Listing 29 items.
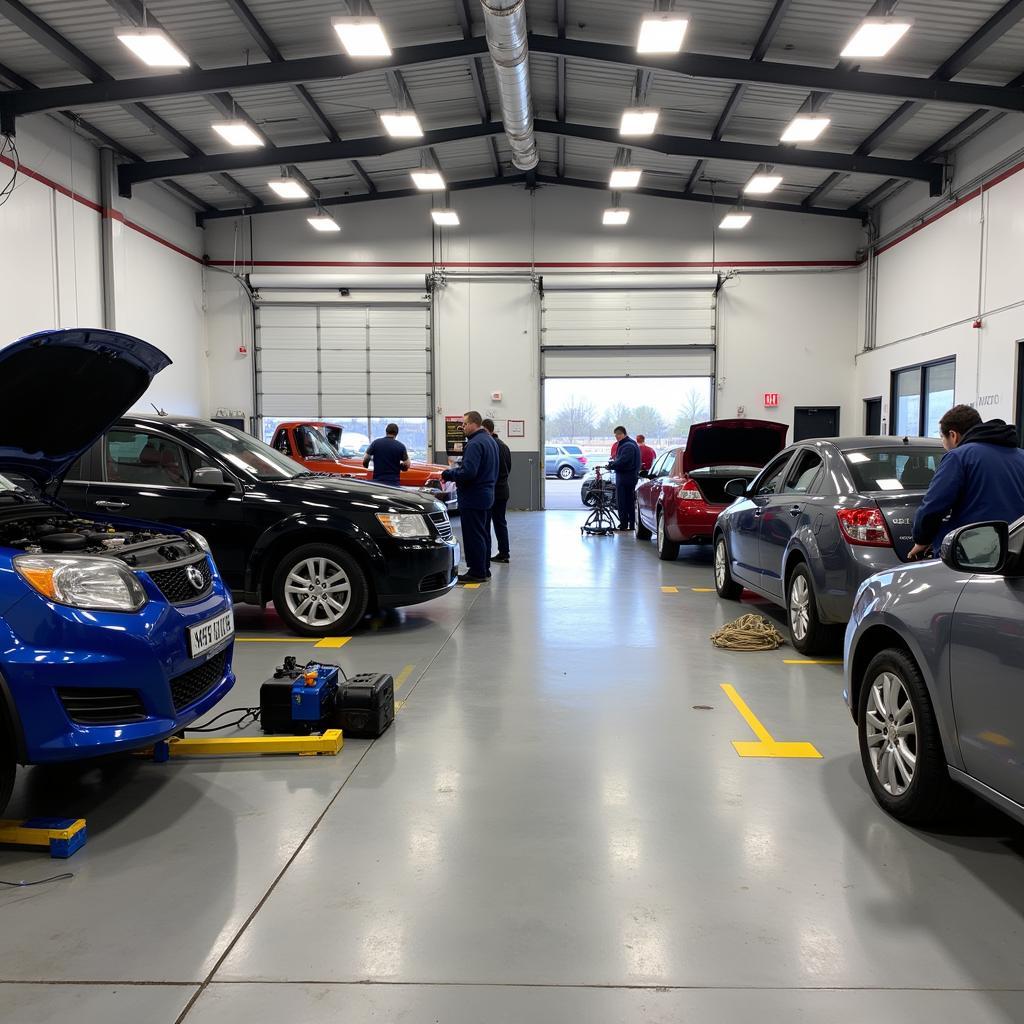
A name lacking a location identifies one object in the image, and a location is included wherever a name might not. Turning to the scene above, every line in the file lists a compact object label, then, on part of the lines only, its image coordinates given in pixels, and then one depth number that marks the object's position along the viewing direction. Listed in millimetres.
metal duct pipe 9305
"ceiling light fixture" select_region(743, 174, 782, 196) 15242
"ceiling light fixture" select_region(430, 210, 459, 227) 17250
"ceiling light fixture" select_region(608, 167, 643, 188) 15195
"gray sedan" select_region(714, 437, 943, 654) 4863
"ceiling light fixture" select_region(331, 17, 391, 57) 9328
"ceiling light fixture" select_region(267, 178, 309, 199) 15281
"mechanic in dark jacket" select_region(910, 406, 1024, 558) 4168
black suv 5926
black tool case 3879
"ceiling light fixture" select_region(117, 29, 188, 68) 9383
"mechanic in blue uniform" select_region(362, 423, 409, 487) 11273
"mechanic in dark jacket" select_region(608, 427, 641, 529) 13164
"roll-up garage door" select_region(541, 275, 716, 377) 18766
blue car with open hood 2635
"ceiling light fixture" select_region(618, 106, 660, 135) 11820
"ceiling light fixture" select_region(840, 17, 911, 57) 9195
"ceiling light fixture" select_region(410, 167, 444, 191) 14891
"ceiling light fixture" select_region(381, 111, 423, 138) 12094
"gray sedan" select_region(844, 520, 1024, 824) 2355
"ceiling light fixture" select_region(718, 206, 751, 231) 16578
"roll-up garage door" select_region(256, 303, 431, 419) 19094
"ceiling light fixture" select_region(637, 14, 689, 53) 9266
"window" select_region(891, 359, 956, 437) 14469
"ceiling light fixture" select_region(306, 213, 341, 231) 17156
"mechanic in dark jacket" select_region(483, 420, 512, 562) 9781
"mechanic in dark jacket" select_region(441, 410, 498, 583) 8161
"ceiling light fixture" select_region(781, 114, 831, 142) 12023
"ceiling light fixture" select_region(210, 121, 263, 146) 12445
